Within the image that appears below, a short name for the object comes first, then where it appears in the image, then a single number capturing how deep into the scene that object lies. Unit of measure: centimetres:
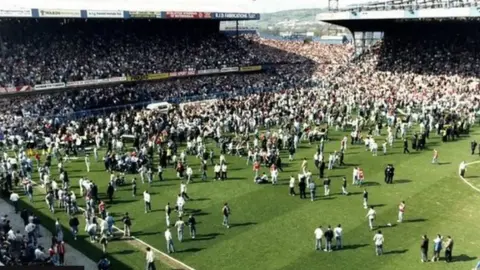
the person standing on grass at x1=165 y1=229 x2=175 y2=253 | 1914
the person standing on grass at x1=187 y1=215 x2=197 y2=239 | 2036
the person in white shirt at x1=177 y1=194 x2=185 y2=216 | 2239
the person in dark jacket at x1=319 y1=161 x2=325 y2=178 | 2755
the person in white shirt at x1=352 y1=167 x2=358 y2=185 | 2666
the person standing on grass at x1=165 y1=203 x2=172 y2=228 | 2125
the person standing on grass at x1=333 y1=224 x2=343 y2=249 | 1936
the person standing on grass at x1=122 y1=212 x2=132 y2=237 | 2056
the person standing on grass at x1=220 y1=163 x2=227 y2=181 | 2789
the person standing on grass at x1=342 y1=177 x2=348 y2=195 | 2538
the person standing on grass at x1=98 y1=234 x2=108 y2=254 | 1937
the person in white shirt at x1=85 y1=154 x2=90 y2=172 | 2987
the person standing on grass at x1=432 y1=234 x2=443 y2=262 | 1850
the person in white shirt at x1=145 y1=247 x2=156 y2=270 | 1747
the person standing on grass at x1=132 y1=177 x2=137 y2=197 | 2569
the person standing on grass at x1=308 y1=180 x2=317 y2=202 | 2453
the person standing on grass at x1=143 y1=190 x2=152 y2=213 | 2322
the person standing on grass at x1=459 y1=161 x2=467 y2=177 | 2795
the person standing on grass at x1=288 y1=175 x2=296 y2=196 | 2496
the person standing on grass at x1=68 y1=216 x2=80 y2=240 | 2044
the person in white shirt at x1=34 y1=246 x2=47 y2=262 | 1764
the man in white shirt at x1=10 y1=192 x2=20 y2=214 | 2323
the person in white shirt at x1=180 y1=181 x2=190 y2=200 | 2413
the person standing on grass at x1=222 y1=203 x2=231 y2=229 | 2147
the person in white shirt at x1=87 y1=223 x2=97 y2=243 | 2023
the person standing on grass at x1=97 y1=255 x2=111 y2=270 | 1708
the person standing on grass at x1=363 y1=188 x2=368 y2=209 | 2339
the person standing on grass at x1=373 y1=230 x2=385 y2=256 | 1870
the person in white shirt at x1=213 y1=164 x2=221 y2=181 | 2792
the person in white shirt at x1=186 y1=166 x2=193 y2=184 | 2741
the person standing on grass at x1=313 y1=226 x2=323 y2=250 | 1936
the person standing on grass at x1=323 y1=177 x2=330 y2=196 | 2512
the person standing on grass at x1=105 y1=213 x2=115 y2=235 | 2059
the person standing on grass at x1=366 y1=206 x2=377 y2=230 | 2102
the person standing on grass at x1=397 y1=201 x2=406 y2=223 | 2181
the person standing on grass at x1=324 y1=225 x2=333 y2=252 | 1922
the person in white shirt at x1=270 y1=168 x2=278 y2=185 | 2692
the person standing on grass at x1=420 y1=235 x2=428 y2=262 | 1828
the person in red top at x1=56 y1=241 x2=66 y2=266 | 1828
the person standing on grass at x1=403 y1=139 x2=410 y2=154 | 3269
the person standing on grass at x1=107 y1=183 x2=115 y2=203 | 2461
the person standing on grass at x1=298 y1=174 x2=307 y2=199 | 2462
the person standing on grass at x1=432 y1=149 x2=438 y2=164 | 3044
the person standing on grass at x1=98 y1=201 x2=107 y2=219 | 2176
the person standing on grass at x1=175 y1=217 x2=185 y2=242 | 2012
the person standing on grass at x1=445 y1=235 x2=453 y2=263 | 1834
